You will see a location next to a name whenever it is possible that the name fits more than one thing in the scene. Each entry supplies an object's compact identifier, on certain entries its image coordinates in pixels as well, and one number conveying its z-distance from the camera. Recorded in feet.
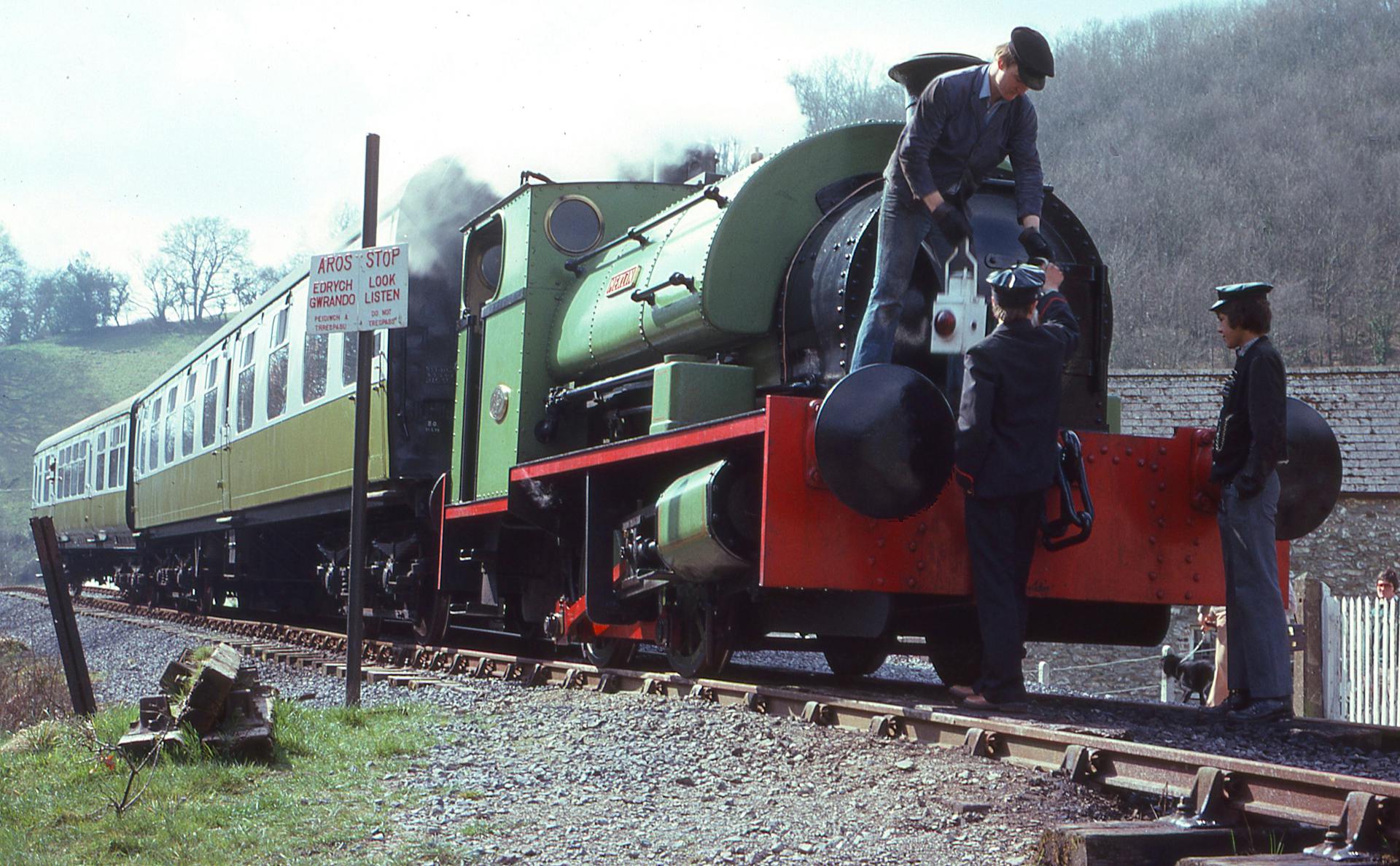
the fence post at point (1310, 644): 34.55
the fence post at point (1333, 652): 34.86
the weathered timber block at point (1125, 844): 10.39
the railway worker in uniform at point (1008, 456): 17.31
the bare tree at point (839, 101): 246.06
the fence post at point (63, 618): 23.16
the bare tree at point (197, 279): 287.48
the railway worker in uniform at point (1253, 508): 17.67
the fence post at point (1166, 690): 43.86
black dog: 34.91
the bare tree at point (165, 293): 303.29
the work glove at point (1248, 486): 17.61
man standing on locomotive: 18.03
